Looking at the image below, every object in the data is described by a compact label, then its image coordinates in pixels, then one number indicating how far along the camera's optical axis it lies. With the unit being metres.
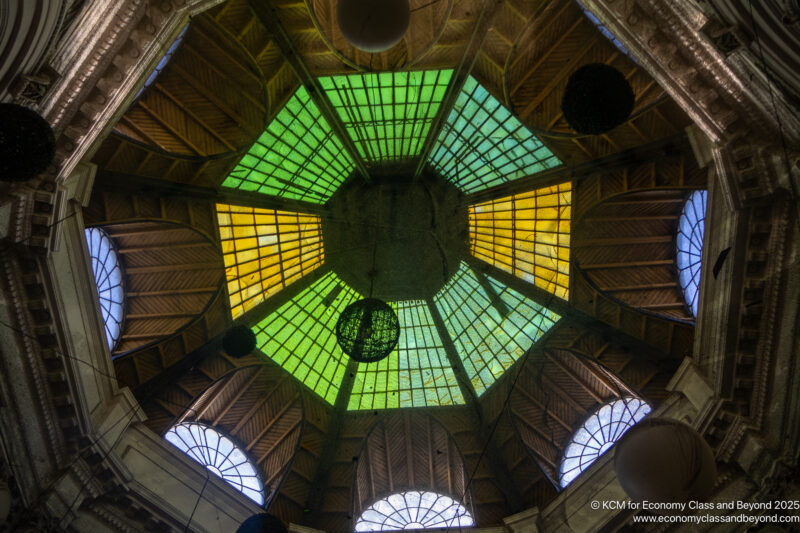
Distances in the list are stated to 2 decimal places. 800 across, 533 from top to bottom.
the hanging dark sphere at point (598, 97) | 8.62
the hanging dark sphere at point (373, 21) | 8.02
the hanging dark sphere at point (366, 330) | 13.61
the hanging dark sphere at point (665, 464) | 7.30
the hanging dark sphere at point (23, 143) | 7.32
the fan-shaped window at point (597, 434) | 17.18
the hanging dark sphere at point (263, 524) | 11.08
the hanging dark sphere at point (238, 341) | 14.74
